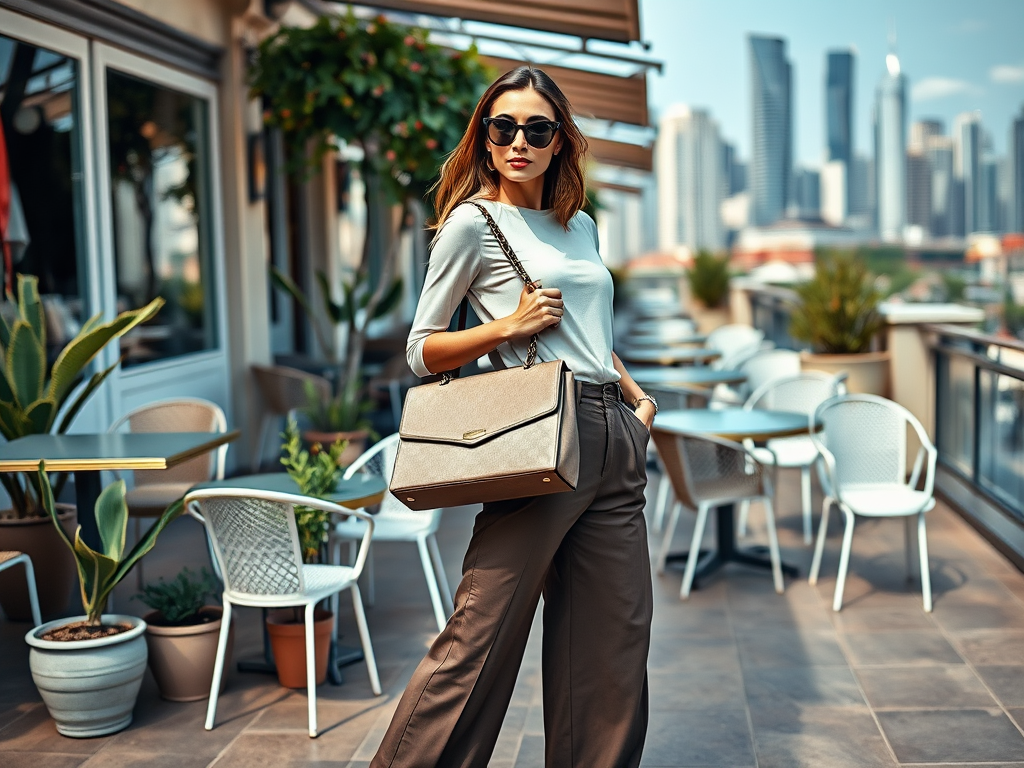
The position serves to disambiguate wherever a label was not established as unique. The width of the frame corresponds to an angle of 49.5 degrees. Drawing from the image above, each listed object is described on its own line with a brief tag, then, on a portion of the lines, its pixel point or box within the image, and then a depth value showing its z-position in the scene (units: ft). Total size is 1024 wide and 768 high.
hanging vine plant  18.92
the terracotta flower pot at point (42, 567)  13.19
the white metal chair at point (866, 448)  15.31
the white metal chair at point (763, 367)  23.02
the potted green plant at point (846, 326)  23.50
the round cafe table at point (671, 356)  26.04
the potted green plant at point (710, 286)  50.96
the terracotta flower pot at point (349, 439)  20.18
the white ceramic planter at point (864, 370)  23.41
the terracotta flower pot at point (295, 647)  11.21
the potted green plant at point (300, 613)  11.21
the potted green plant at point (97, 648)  10.06
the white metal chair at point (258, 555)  10.28
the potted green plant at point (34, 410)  12.39
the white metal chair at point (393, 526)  12.92
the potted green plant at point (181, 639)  10.99
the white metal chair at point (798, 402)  18.06
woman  6.92
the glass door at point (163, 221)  18.63
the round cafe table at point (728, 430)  15.07
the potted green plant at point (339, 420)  20.49
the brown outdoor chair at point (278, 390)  21.99
